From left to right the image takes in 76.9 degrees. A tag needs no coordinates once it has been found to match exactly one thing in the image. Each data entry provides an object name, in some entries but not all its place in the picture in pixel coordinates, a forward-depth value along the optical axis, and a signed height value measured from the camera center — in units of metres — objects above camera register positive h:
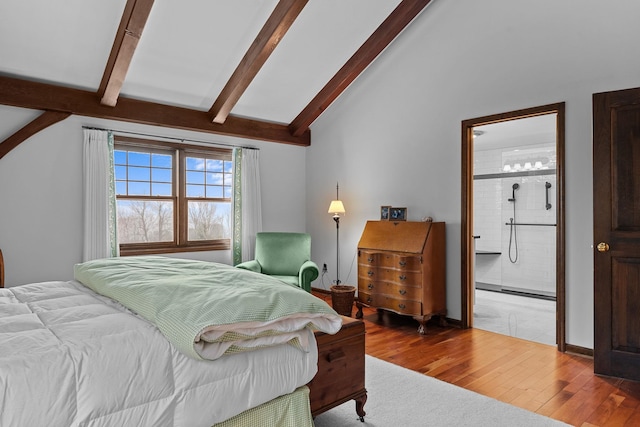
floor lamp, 5.30 +0.01
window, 4.77 +0.23
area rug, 2.27 -1.18
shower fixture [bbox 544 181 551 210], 6.05 +0.36
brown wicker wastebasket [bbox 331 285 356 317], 4.65 -0.99
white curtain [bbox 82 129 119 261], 4.31 +0.20
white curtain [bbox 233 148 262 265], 5.46 +0.14
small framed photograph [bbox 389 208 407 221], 4.75 -0.01
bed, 1.28 -0.50
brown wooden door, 2.85 -0.14
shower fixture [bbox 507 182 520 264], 6.39 -0.24
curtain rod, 4.52 +0.95
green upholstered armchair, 5.02 -0.50
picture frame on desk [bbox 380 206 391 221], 4.90 +0.02
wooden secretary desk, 4.11 -0.60
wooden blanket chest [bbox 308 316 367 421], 2.04 -0.83
